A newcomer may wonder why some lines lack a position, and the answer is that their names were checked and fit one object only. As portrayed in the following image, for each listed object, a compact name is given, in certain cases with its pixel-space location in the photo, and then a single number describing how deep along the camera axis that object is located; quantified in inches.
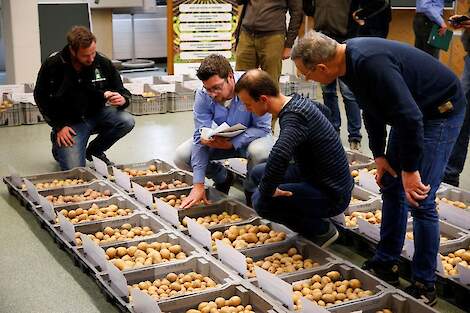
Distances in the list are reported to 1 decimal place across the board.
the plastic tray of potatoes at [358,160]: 163.9
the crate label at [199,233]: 119.0
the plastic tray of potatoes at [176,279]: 104.9
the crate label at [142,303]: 93.1
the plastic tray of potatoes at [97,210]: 135.3
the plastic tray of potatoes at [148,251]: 114.3
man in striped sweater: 109.5
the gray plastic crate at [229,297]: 99.4
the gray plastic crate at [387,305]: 97.9
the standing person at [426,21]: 204.1
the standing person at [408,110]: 93.1
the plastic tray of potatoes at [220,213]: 135.3
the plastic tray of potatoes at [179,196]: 143.6
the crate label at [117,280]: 102.4
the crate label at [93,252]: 110.7
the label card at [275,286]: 98.1
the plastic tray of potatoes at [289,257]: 114.3
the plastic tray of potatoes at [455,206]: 131.6
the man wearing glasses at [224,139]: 139.0
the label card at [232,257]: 108.3
